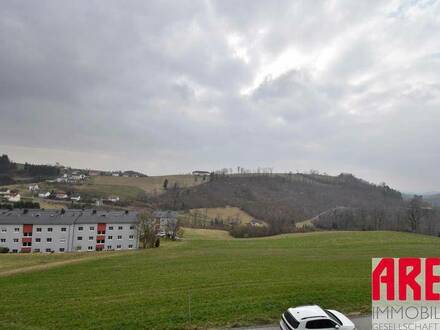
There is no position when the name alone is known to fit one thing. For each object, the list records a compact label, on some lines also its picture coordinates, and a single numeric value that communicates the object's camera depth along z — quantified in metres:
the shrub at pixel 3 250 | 48.94
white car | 10.55
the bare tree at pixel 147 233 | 47.97
